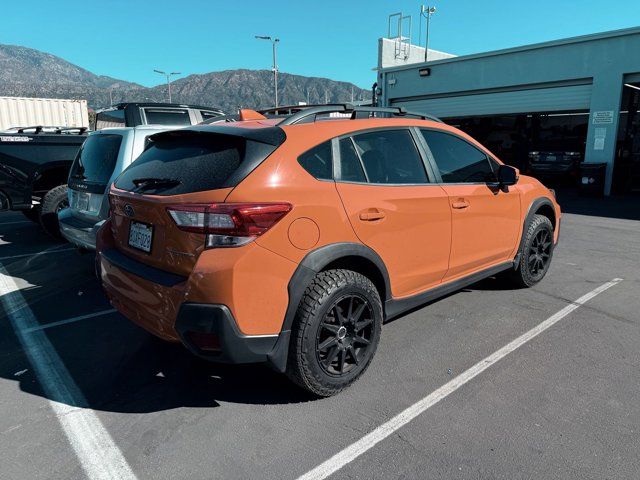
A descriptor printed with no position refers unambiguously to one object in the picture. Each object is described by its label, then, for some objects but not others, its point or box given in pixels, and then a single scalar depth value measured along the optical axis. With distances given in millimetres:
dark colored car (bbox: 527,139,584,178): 16266
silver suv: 4750
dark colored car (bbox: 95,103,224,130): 7926
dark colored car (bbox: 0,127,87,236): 6859
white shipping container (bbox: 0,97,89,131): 19814
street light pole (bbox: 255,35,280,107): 39250
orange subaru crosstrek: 2434
